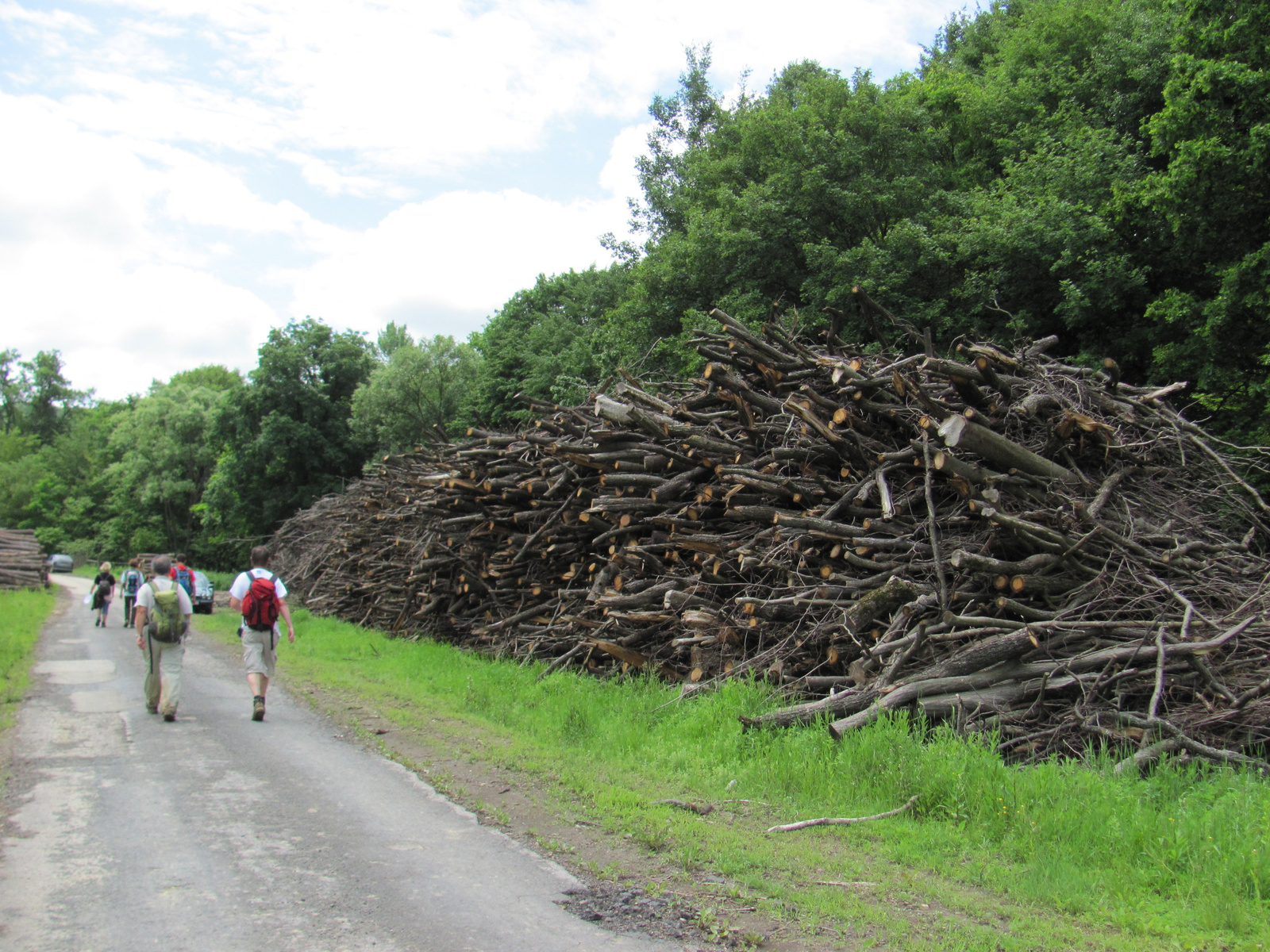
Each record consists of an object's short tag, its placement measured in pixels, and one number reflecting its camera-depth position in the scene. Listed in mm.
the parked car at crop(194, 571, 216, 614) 23594
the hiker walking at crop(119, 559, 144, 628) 19969
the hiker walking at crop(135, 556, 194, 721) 8680
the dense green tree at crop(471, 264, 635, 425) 22562
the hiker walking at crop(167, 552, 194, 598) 16225
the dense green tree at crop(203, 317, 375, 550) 40094
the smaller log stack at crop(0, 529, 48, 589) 31656
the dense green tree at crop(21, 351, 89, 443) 93312
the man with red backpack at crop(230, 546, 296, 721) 8914
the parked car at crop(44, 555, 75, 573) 56781
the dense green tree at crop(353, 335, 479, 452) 37938
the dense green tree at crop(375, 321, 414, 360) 59750
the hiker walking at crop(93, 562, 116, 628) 21844
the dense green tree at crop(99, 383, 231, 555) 54281
